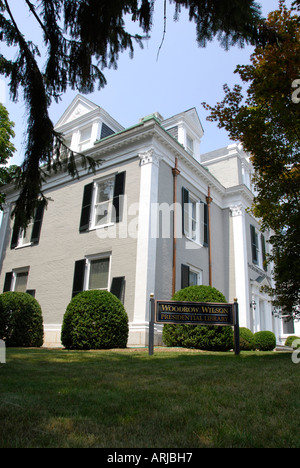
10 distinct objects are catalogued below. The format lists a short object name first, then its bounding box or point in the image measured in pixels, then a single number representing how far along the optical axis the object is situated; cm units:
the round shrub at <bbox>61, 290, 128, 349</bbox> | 893
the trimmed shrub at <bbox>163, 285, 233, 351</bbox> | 940
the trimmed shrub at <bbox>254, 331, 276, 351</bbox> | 1454
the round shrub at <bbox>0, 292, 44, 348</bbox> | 990
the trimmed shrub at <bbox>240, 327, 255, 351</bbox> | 1288
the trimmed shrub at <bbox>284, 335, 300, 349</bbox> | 1827
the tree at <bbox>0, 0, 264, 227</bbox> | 416
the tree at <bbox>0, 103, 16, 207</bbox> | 1652
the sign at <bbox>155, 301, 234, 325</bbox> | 759
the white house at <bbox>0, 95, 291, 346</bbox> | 1211
